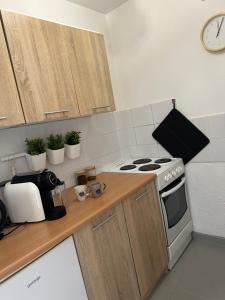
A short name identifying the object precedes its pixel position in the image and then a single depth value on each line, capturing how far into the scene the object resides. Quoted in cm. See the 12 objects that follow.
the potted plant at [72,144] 192
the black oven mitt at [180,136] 222
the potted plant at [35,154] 165
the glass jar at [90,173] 214
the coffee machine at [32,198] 134
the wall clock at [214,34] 192
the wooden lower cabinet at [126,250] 132
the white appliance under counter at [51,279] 98
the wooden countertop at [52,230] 103
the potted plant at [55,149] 179
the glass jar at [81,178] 207
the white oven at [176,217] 199
